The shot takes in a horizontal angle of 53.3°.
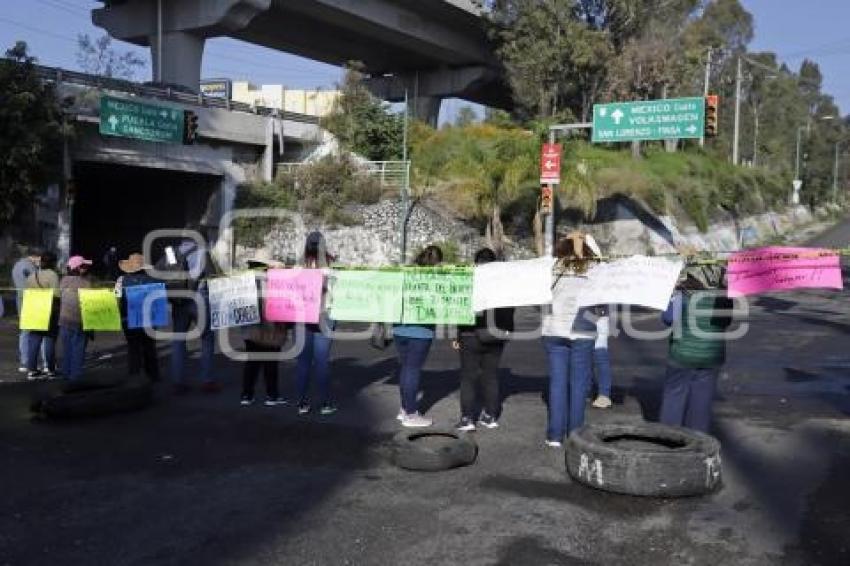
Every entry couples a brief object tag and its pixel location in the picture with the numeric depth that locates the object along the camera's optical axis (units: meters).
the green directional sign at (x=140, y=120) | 27.03
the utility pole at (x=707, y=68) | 54.02
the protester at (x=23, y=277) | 11.45
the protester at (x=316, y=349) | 8.60
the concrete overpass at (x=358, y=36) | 38.00
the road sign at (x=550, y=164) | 25.66
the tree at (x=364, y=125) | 39.03
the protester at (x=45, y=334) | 11.01
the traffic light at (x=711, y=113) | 26.78
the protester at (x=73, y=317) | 10.46
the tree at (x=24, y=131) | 23.73
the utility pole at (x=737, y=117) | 55.78
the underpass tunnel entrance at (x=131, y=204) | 34.62
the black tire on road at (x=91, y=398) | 8.45
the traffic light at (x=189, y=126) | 29.34
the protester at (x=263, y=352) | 8.94
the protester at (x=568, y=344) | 7.35
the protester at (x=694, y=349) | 6.94
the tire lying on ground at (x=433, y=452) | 6.64
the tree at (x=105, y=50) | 48.28
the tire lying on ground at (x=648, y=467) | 5.95
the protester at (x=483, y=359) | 7.86
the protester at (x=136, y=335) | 10.12
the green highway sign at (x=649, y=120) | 28.02
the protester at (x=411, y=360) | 8.14
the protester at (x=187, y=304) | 9.97
